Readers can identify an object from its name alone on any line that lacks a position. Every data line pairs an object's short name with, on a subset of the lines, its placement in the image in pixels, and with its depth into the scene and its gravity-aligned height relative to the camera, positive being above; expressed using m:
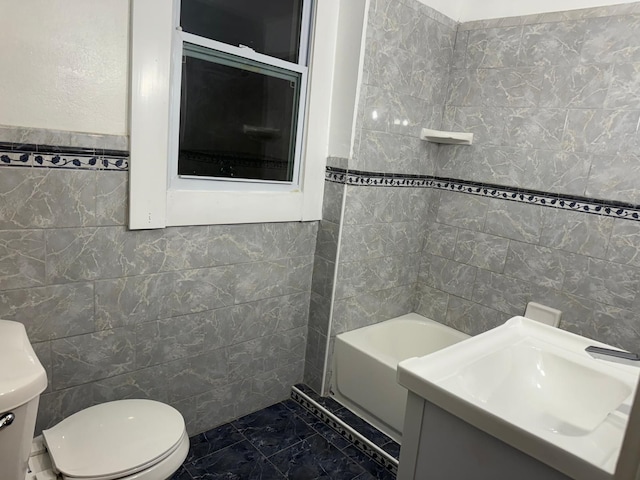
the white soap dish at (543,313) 2.21 -0.66
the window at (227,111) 1.61 +0.18
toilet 1.04 -0.91
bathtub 2.13 -1.03
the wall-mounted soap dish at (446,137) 2.43 +0.21
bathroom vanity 0.94 -0.57
